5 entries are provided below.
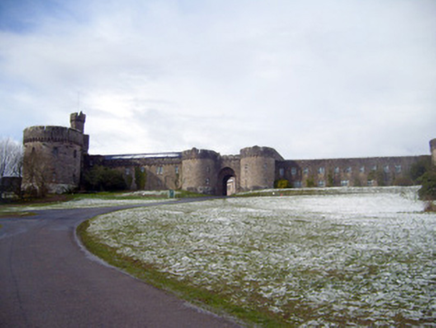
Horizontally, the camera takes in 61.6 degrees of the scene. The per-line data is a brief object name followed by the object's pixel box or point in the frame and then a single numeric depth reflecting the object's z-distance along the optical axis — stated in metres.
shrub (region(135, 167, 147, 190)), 69.40
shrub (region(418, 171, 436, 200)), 29.07
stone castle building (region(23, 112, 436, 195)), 58.12
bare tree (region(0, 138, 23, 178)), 59.94
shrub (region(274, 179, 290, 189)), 60.32
